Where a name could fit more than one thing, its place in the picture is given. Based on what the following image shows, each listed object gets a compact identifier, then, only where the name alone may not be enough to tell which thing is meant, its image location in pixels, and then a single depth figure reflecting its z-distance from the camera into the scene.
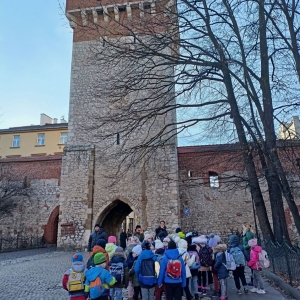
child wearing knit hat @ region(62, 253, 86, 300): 4.65
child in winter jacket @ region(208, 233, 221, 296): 6.92
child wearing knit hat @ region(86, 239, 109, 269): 5.00
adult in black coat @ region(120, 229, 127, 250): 12.52
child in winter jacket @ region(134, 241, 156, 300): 5.37
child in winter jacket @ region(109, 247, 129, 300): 5.36
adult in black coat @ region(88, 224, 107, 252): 9.77
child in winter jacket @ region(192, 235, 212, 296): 6.94
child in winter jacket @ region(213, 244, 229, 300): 6.39
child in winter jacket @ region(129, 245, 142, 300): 5.96
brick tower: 16.98
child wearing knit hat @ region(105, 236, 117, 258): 6.08
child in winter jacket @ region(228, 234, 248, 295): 7.14
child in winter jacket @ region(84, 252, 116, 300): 4.55
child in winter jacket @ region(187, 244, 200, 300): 6.58
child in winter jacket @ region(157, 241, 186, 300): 5.21
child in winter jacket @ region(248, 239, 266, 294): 7.00
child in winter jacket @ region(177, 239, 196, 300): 6.04
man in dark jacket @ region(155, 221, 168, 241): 8.98
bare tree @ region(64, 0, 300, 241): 9.78
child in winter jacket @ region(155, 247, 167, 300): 6.17
